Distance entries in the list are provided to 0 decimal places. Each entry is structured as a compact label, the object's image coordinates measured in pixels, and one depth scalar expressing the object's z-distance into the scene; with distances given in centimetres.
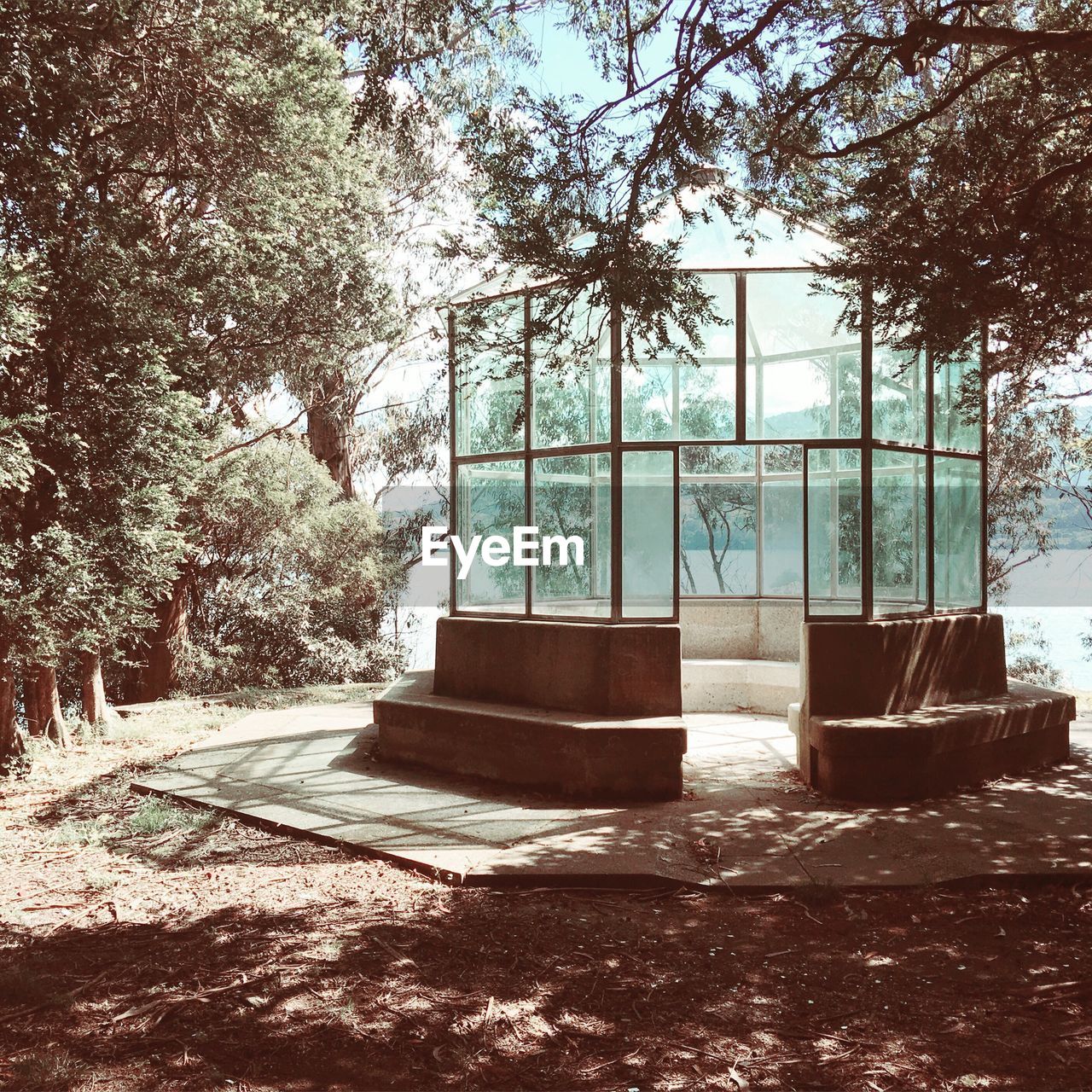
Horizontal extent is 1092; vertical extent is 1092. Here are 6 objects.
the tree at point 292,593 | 1301
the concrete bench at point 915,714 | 620
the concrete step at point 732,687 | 970
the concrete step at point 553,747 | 613
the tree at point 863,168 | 486
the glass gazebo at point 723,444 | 689
